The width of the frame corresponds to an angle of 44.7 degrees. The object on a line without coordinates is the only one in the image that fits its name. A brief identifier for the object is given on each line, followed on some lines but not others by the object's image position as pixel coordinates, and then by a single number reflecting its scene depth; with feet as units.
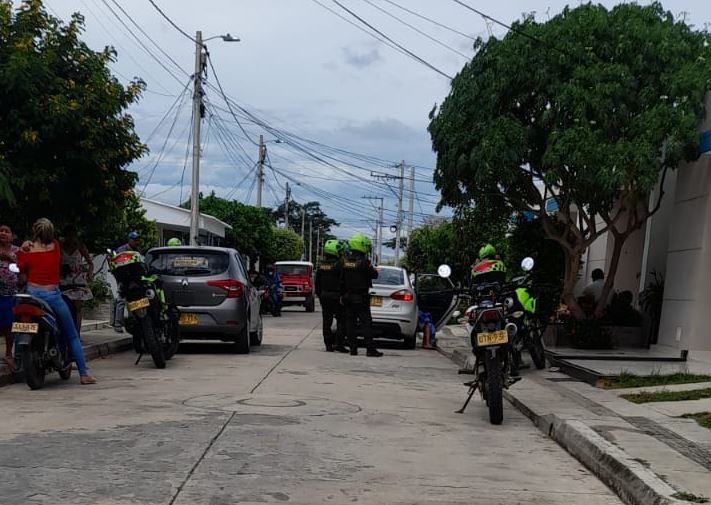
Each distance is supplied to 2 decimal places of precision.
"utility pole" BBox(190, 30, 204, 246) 85.76
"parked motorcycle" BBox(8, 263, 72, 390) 29.04
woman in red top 29.76
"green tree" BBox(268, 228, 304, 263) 183.91
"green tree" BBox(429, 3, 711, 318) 40.98
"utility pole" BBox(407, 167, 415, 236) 191.08
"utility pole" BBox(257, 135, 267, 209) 155.63
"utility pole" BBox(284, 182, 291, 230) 271.72
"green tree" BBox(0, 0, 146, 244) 35.70
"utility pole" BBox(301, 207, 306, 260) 350.43
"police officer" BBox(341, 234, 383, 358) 46.34
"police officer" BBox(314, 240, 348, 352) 47.96
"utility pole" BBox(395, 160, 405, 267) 209.36
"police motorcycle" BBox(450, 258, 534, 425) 26.40
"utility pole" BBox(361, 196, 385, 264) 334.03
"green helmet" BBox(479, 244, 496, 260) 30.48
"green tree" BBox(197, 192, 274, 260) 139.44
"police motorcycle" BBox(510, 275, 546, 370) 37.58
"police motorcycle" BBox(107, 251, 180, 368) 35.81
